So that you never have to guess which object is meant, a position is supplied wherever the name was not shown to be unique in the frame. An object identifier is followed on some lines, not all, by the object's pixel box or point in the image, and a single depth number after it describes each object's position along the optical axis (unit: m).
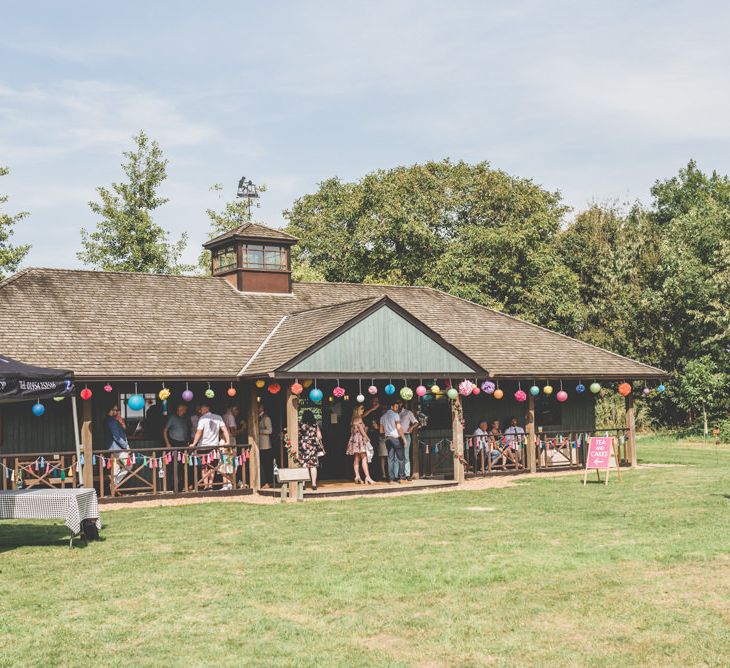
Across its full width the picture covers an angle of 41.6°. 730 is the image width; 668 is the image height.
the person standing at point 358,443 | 20.72
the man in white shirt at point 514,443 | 23.89
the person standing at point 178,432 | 20.17
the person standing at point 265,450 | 20.92
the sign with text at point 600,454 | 20.09
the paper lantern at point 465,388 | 20.86
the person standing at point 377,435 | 21.80
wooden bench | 18.44
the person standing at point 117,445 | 19.12
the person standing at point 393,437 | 20.98
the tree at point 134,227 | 42.09
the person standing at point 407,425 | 21.23
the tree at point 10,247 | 39.03
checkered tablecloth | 12.80
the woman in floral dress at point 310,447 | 19.61
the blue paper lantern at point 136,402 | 18.62
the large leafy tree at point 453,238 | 41.25
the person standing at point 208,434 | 19.78
